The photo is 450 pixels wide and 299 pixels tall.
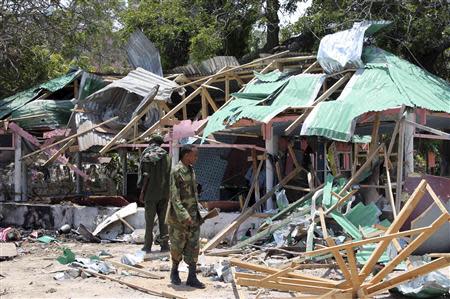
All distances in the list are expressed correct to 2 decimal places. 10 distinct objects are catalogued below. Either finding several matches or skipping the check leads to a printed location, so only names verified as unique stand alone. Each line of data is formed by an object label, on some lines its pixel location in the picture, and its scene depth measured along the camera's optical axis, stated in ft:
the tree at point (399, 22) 42.93
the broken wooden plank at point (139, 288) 20.25
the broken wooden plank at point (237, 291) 19.67
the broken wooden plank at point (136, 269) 23.33
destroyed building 24.93
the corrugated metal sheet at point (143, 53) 45.88
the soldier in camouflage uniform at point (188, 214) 21.49
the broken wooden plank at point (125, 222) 35.77
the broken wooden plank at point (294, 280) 17.61
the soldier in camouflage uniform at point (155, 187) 28.37
